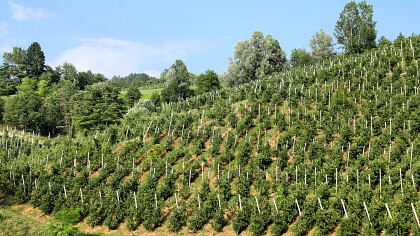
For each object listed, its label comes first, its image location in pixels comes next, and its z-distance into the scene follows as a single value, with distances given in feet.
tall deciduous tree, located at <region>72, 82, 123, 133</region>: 160.45
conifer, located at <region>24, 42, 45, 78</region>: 292.40
